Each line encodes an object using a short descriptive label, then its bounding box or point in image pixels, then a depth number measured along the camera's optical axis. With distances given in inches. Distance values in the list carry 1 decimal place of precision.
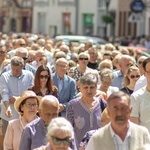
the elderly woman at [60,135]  271.7
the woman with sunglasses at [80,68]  601.0
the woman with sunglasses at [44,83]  466.6
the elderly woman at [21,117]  358.6
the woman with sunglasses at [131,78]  481.7
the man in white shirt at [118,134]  283.4
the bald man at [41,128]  323.0
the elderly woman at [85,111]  394.9
